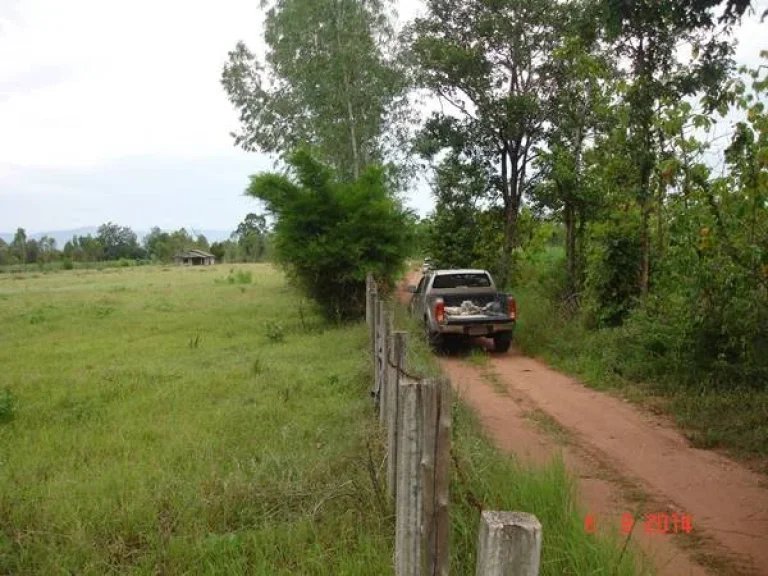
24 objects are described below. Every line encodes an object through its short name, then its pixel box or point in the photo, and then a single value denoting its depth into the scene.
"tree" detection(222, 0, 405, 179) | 22.03
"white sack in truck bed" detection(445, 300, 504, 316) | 12.66
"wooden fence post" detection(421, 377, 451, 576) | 2.82
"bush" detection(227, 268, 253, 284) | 36.94
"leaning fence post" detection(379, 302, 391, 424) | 5.51
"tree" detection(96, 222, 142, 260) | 104.59
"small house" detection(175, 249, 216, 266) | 90.94
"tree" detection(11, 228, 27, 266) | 90.06
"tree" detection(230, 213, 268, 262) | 85.62
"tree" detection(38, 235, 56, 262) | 87.74
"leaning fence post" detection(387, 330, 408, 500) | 4.10
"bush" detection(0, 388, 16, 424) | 7.79
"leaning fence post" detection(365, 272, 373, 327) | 10.65
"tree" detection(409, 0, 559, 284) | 16.48
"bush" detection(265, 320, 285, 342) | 14.01
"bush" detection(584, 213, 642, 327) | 11.89
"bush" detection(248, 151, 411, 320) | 15.40
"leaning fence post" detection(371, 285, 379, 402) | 7.22
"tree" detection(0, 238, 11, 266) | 85.46
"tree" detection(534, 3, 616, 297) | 14.17
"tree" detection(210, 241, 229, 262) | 97.19
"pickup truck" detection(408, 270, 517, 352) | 12.34
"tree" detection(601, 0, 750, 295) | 10.24
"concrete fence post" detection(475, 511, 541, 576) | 1.76
